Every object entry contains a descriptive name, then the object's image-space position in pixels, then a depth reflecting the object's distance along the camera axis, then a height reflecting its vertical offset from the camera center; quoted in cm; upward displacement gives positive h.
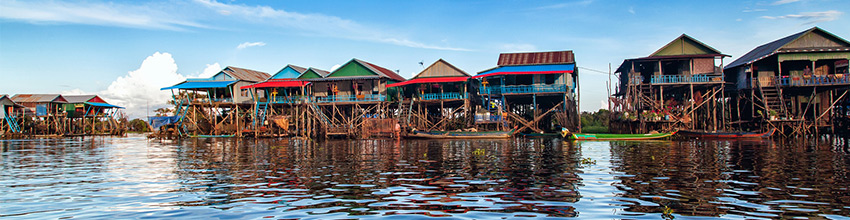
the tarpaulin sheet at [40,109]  6442 +266
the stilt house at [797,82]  3875 +236
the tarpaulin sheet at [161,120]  4956 +83
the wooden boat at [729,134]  3653 -107
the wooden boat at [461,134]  4116 -79
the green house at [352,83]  4919 +378
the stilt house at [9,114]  6200 +212
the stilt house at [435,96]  4575 +234
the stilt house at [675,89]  4088 +229
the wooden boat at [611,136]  3628 -104
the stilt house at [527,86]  4397 +283
